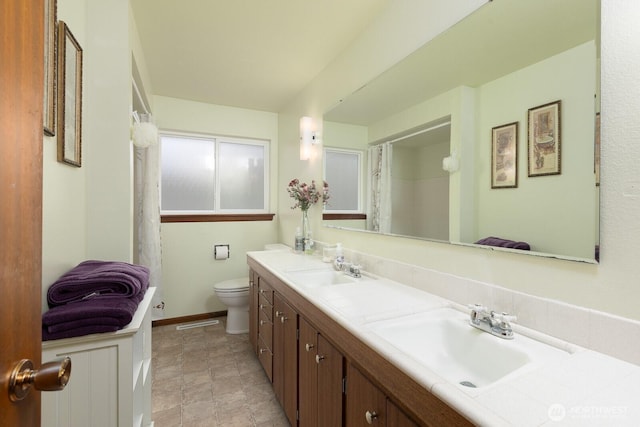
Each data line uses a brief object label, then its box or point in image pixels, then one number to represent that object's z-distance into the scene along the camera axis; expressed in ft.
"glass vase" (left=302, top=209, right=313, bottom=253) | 8.63
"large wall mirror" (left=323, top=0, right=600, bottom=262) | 3.00
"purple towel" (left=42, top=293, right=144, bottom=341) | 3.39
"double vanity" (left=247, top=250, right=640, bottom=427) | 2.09
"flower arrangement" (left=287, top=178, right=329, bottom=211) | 8.57
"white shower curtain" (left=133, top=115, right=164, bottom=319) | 8.74
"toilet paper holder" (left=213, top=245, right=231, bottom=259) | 11.08
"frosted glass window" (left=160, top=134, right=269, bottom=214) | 10.91
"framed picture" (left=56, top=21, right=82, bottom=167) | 4.03
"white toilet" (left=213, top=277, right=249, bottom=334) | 9.51
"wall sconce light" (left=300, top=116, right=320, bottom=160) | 8.71
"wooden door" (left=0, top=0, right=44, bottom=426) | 1.58
